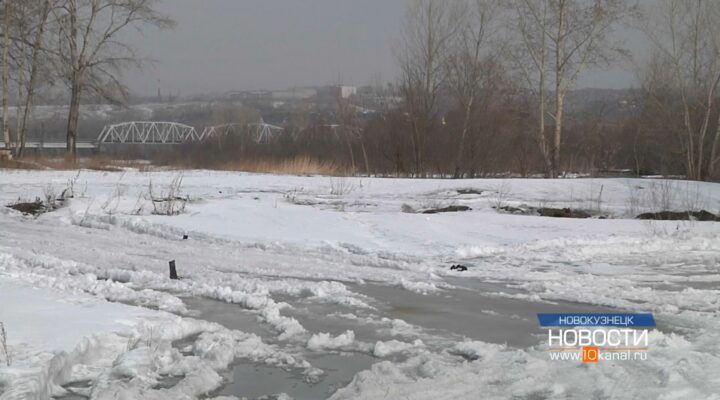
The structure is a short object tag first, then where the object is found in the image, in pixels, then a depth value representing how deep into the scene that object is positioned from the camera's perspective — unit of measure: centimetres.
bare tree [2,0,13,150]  2914
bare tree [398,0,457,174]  3384
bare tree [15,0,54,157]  3145
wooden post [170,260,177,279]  832
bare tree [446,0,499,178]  3219
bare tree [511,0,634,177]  2727
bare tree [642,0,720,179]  2519
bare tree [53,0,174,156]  3341
